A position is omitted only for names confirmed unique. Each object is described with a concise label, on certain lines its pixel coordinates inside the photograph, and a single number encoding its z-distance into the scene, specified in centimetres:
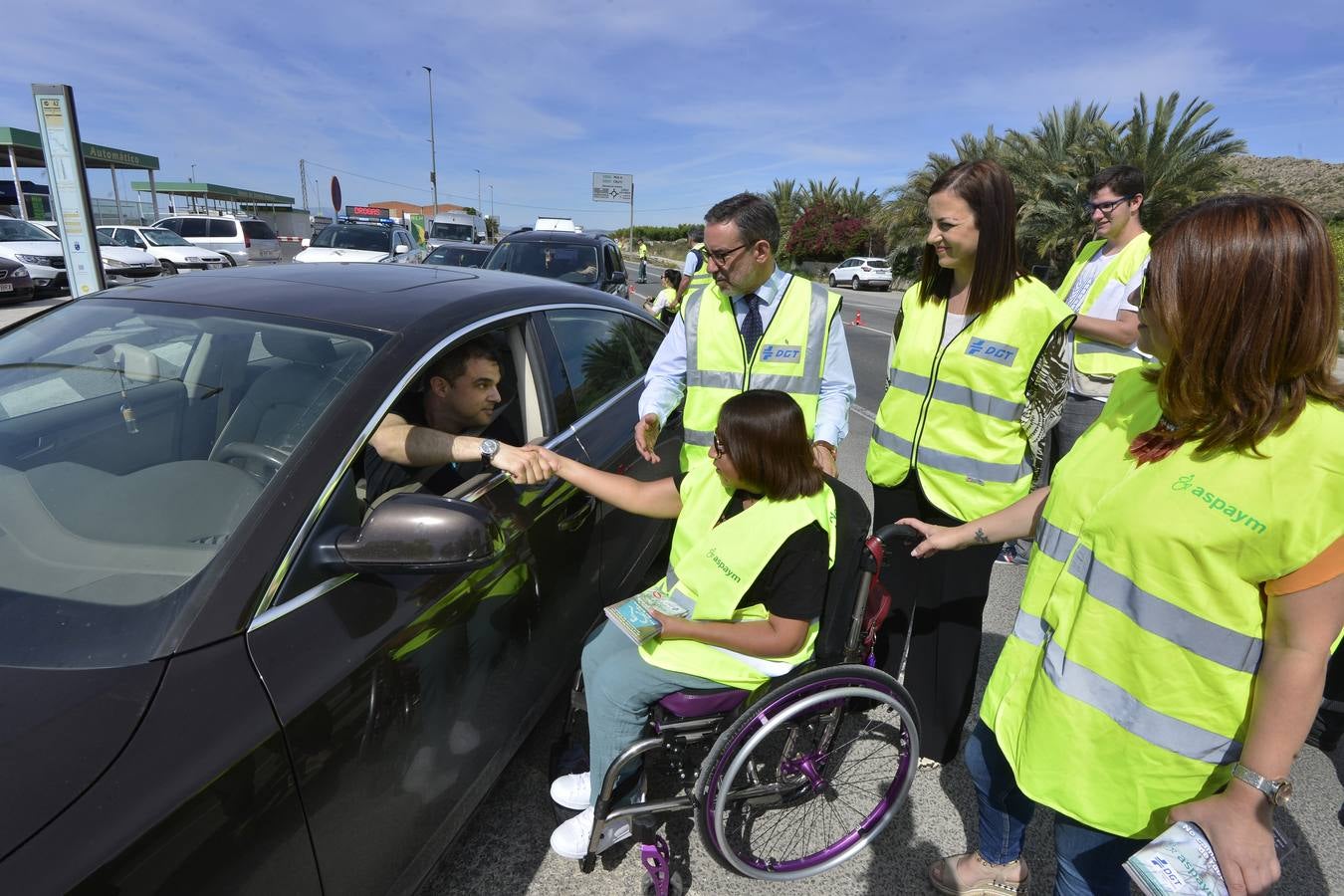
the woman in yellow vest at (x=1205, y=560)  108
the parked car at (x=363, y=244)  1318
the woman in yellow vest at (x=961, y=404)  213
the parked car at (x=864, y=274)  3241
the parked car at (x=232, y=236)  2061
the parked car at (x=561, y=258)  938
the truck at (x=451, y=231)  2147
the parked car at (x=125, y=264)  1514
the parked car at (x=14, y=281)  1241
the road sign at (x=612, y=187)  5512
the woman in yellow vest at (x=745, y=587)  191
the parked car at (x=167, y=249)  1689
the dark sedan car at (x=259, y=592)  115
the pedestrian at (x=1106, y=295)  351
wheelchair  188
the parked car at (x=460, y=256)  1171
